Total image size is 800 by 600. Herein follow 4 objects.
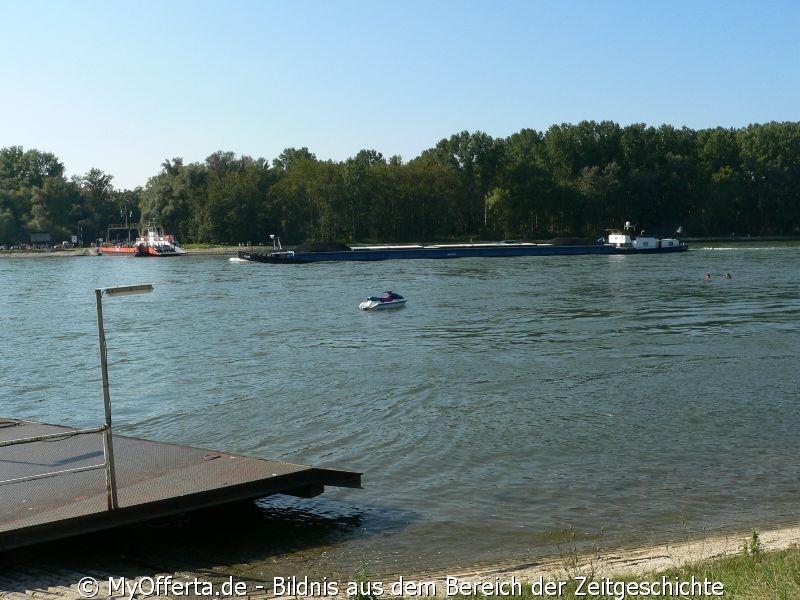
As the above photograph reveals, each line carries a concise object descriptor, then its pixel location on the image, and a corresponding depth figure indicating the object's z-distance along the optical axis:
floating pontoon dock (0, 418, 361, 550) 11.77
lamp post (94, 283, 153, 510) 11.09
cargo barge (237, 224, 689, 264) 109.69
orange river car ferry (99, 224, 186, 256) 143.00
